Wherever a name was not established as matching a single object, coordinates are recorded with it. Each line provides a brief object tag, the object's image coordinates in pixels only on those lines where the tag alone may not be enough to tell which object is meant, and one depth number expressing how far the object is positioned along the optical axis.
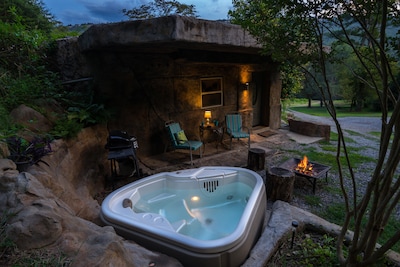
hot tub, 2.18
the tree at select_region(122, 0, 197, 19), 9.38
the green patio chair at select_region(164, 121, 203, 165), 5.08
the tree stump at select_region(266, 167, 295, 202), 3.69
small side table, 6.07
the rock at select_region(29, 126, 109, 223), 2.47
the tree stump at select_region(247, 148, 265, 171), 4.73
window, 6.40
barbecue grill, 3.64
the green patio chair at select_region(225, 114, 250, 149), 6.48
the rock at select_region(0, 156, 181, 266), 1.32
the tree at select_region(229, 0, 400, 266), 1.31
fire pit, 4.00
